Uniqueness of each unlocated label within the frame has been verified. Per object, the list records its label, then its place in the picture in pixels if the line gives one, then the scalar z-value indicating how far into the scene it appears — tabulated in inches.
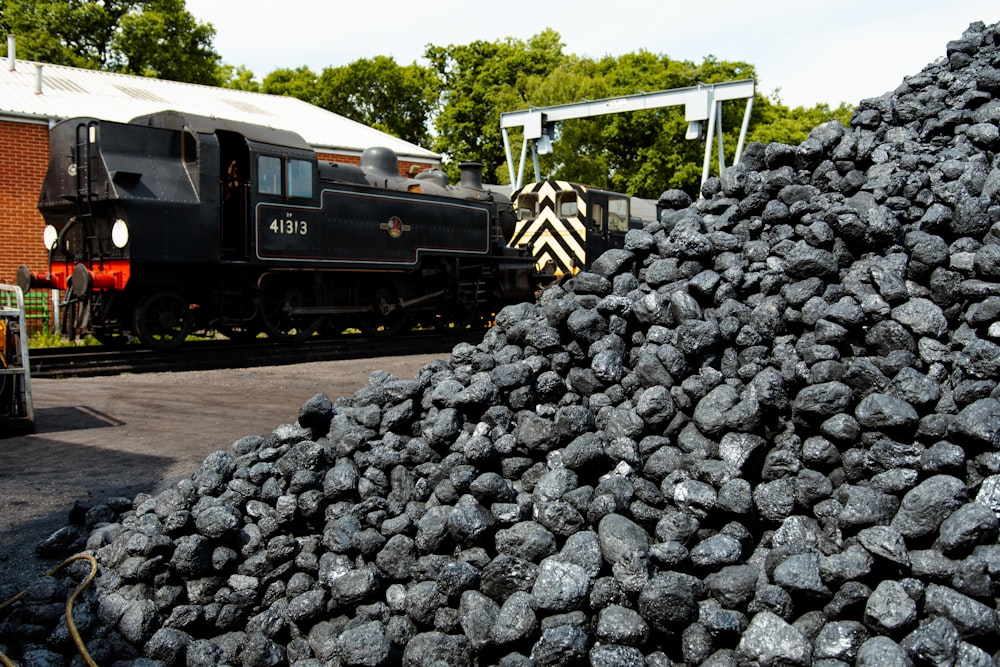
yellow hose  135.4
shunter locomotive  671.8
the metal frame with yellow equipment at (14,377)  257.6
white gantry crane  673.6
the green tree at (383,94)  1813.5
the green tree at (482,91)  1620.3
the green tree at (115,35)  1234.0
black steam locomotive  419.2
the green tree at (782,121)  1728.6
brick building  625.3
